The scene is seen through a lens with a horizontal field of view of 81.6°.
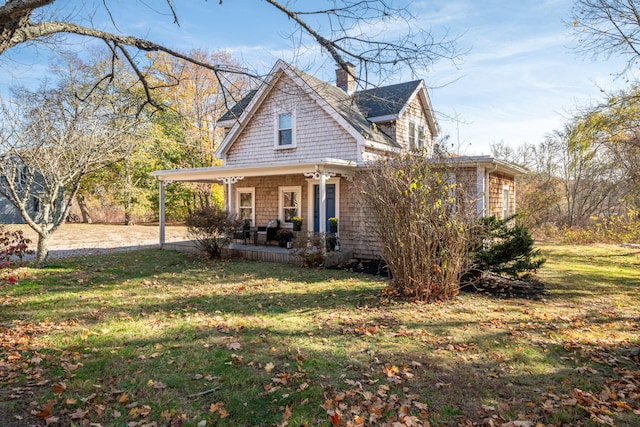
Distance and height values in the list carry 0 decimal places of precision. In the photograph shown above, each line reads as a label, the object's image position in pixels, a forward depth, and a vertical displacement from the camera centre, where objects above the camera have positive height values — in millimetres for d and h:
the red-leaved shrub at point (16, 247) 7738 -681
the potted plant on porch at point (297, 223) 13336 -250
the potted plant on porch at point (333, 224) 12633 -261
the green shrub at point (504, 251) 7617 -686
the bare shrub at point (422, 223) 6547 -110
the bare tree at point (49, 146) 9383 +1813
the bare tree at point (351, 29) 4332 +2218
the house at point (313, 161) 11867 +2126
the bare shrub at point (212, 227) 11180 -358
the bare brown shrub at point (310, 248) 10469 -908
